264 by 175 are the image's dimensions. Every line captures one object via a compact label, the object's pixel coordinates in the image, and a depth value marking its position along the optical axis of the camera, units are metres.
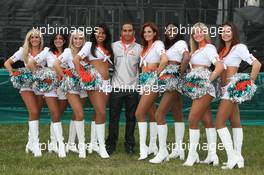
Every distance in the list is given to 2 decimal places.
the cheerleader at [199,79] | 6.22
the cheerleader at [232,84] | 6.14
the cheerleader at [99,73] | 6.85
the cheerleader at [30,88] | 6.94
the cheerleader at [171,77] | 6.53
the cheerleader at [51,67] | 6.89
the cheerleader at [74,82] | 6.81
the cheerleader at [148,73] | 6.62
